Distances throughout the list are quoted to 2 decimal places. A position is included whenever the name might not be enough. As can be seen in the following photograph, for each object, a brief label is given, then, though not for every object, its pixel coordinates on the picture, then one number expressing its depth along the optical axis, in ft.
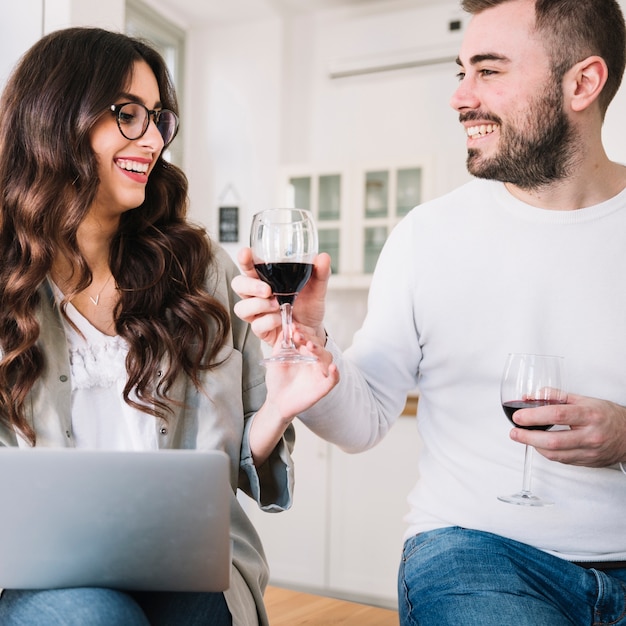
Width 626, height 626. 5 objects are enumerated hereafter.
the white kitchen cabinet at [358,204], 13.84
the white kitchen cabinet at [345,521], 12.29
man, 4.53
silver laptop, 3.38
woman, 5.07
